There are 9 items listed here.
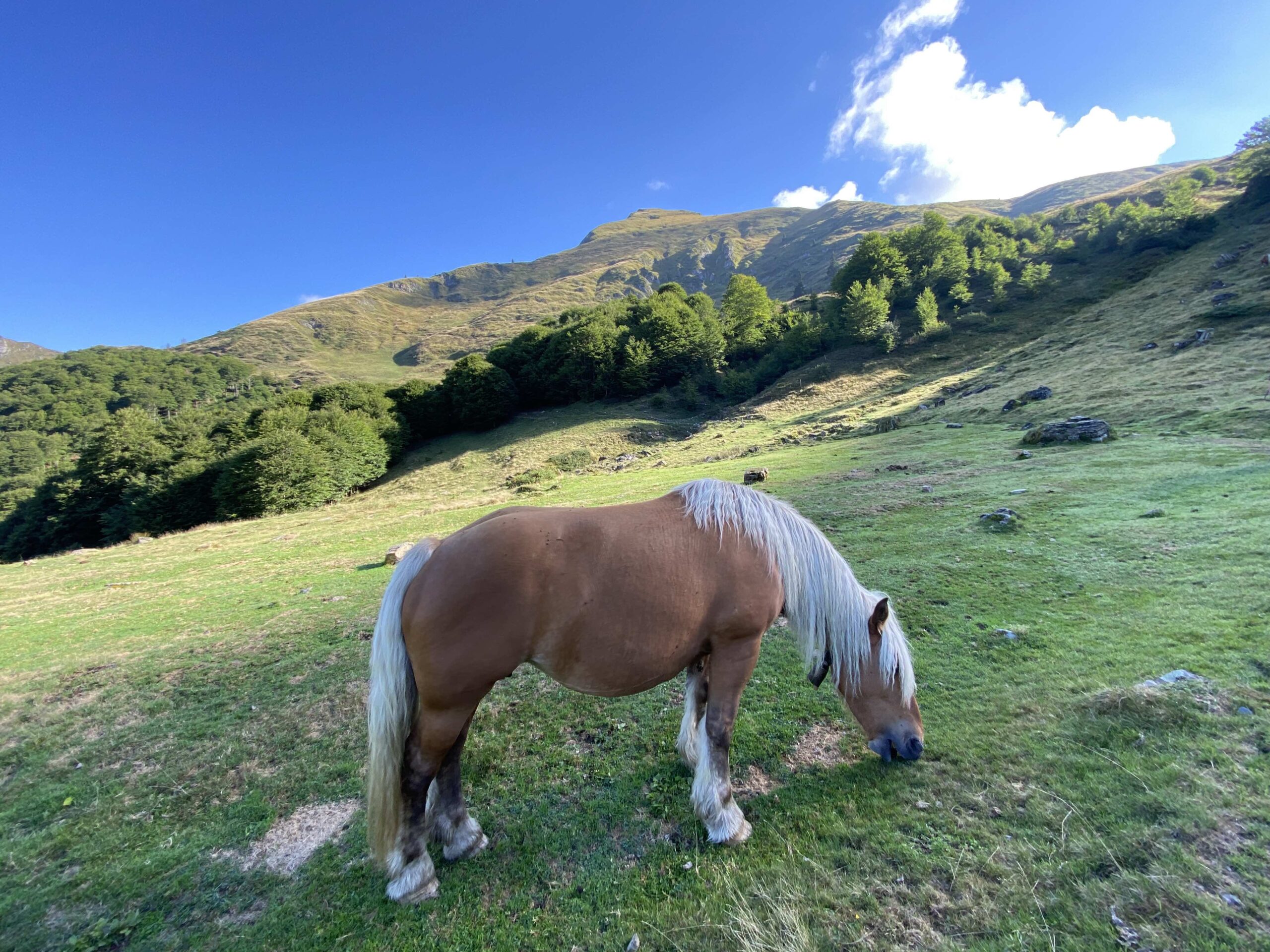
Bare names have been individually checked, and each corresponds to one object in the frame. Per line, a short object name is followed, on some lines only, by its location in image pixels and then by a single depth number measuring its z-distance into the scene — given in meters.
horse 2.88
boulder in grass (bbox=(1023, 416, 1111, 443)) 13.97
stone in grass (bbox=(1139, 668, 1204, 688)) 3.64
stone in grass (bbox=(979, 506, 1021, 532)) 8.19
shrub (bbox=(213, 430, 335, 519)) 27.92
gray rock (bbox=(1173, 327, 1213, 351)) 22.50
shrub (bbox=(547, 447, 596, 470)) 30.58
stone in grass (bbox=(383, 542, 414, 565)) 11.19
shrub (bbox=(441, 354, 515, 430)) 41.09
